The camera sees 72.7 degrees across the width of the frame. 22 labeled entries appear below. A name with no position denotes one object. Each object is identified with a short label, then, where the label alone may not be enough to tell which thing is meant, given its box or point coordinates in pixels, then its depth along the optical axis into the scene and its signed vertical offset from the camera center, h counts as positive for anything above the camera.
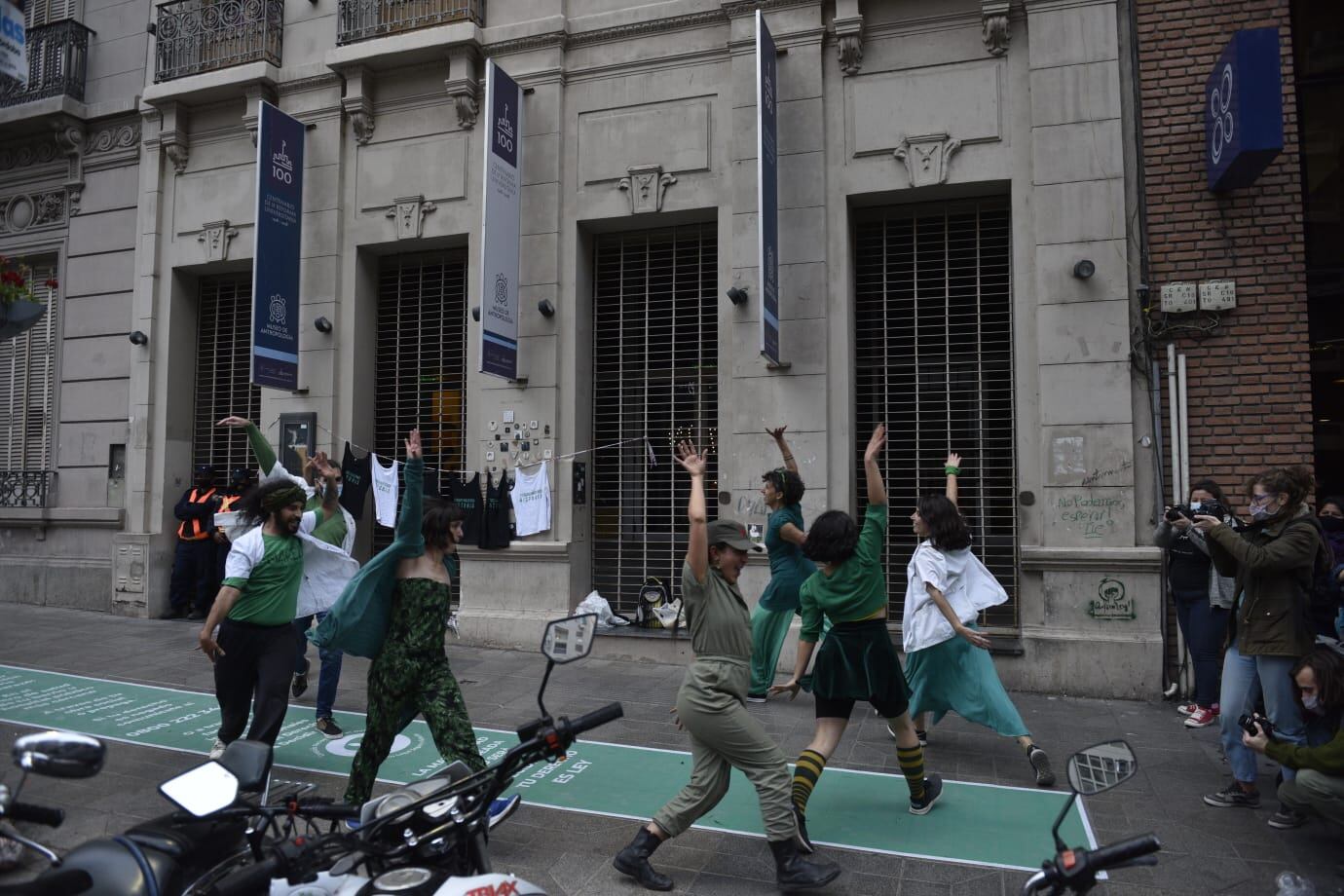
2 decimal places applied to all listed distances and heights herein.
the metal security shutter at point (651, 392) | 10.97 +1.27
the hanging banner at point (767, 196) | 9.33 +3.14
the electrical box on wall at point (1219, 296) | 8.67 +1.89
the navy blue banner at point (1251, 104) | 7.92 +3.44
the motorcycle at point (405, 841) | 2.74 -1.09
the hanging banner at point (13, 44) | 6.04 +3.04
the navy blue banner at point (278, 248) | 11.49 +3.20
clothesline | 10.84 +0.49
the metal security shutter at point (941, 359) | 9.81 +1.51
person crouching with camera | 4.70 -1.34
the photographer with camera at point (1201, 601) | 7.41 -0.87
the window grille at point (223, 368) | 13.48 +1.91
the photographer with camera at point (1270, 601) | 5.36 -0.64
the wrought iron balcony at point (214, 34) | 12.69 +6.60
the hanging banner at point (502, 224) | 10.24 +3.12
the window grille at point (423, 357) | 12.09 +1.87
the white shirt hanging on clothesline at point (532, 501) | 10.73 -0.06
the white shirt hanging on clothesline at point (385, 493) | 11.32 +0.04
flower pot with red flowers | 6.11 +1.29
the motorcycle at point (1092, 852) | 2.54 -0.98
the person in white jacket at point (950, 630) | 6.15 -0.92
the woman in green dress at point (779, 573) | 7.26 -0.65
